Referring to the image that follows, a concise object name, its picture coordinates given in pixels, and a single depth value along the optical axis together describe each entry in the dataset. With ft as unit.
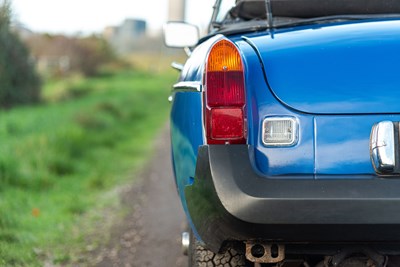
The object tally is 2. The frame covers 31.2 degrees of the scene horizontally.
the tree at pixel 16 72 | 27.30
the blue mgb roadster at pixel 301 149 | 9.14
